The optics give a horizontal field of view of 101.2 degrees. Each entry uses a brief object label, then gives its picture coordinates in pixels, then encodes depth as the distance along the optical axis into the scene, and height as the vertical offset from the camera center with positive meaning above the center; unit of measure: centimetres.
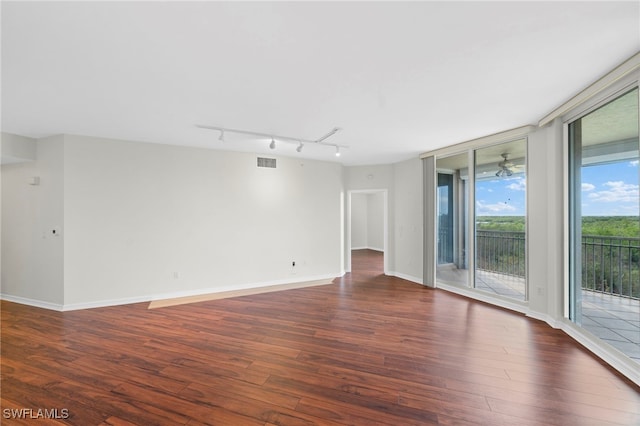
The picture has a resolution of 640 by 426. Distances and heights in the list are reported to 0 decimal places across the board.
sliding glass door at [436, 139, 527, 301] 407 -11
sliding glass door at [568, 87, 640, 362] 250 -11
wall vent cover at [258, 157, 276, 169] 538 +105
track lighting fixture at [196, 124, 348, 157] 376 +122
